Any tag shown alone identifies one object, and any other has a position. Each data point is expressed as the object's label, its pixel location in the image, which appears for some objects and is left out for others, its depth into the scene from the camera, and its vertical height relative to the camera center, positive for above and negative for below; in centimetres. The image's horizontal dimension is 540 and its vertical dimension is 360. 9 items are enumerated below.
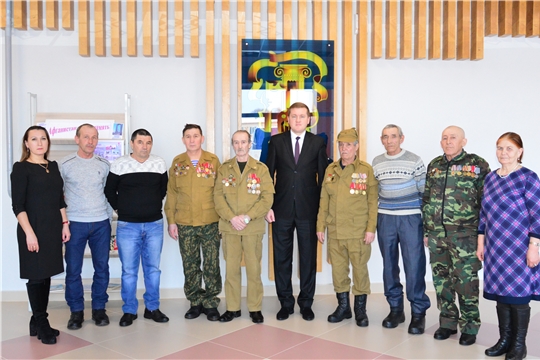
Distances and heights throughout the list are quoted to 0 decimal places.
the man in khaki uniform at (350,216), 389 -41
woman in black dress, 346 -38
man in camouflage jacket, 345 -43
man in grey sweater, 386 -42
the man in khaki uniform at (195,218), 404 -43
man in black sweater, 396 -41
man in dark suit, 408 -30
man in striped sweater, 379 -41
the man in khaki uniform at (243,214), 395 -39
